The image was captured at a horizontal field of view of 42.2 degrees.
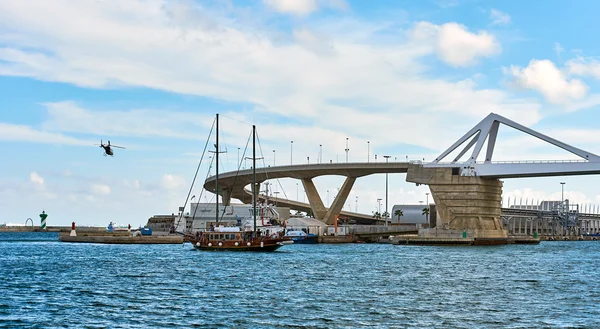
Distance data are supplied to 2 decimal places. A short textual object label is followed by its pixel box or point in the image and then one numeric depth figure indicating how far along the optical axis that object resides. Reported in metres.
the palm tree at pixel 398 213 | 186.62
